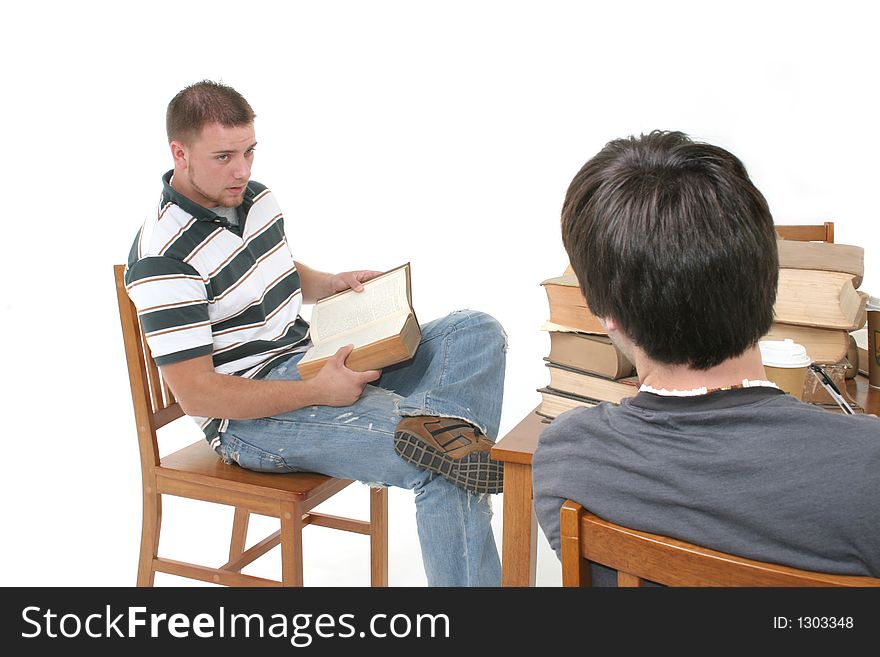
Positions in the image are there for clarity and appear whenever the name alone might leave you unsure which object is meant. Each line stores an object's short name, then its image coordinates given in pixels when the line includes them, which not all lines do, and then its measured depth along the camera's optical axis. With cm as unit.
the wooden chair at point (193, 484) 194
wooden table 146
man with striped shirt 187
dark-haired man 94
